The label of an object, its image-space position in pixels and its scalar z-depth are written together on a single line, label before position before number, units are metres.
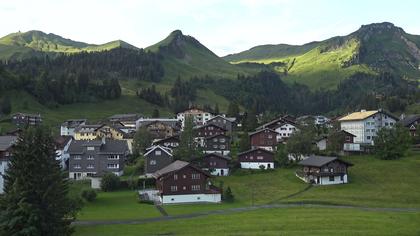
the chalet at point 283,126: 129.88
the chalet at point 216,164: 92.44
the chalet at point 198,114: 174.12
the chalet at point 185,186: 74.38
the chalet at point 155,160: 90.56
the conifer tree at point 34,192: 42.53
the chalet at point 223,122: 143.75
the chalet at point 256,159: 96.31
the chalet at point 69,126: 144.25
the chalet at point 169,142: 108.63
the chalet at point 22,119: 143.88
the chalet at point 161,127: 129.57
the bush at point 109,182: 80.06
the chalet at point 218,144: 109.31
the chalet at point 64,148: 99.25
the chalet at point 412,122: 118.25
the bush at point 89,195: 69.94
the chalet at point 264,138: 112.94
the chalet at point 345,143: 108.72
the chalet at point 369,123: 123.19
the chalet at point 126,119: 155.86
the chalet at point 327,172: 84.44
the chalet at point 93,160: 92.81
